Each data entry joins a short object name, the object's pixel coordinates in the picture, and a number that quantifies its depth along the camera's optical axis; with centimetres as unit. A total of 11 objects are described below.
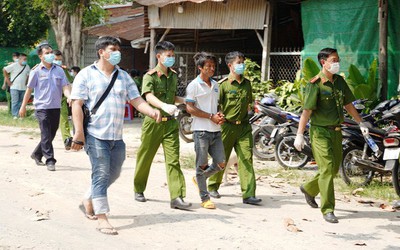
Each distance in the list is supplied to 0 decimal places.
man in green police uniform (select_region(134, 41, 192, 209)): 799
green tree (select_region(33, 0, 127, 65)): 1992
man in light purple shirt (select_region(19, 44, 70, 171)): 1064
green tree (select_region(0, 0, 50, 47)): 2486
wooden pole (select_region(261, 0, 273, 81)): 1537
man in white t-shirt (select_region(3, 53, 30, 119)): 1928
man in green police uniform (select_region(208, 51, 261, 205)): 847
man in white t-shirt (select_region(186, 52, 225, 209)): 815
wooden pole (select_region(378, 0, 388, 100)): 1213
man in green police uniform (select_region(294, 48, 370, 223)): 764
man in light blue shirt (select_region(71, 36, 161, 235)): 683
